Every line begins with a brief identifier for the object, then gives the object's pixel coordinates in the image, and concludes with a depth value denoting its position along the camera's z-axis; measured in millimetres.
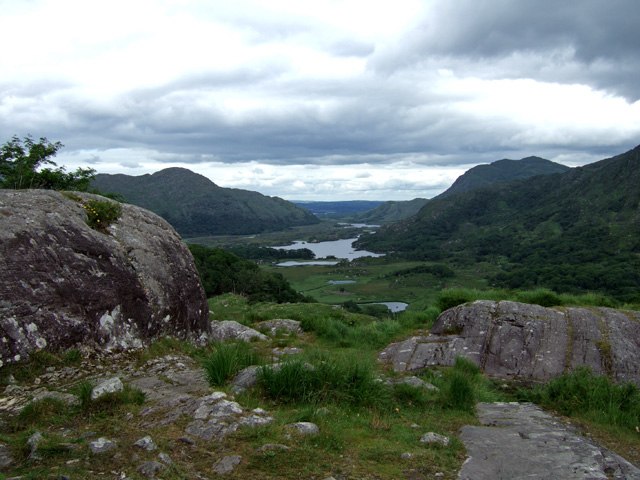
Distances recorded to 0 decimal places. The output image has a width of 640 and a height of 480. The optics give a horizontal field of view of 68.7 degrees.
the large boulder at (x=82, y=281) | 8898
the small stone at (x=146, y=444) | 5922
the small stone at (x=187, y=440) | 6193
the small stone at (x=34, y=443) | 5699
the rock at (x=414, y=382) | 9281
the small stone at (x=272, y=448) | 5930
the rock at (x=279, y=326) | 16750
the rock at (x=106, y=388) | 7389
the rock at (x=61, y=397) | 7395
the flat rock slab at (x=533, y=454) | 5864
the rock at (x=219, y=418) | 6473
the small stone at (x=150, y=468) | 5301
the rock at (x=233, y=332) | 15008
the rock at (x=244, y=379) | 7891
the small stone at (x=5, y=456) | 5598
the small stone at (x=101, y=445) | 5828
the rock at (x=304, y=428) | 6434
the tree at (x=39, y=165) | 22609
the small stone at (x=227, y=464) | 5523
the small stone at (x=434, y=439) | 6641
